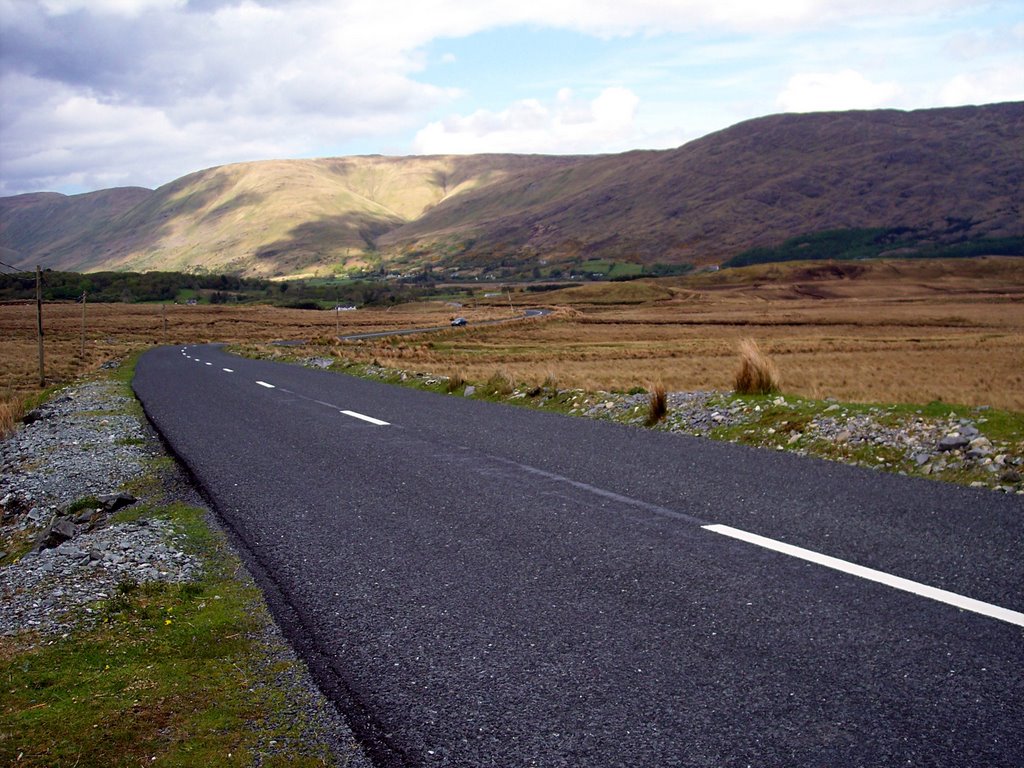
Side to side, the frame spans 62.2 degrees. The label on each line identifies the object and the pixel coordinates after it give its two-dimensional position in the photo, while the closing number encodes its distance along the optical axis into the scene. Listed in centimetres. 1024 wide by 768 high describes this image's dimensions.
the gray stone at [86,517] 877
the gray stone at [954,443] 945
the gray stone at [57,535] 775
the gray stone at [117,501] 912
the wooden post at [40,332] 3562
